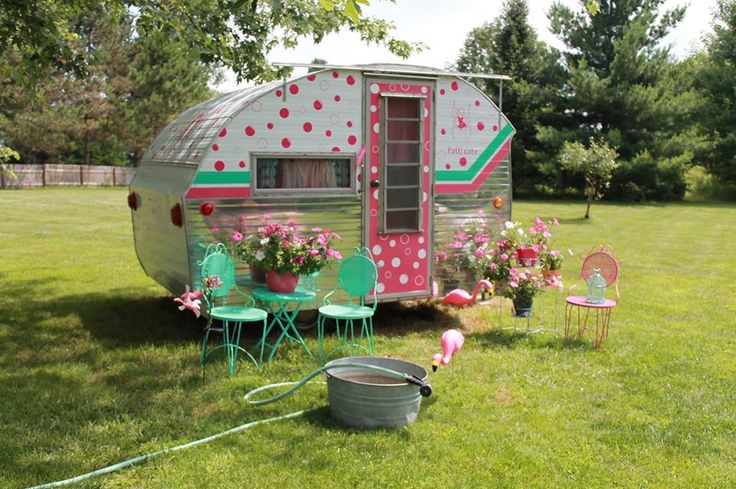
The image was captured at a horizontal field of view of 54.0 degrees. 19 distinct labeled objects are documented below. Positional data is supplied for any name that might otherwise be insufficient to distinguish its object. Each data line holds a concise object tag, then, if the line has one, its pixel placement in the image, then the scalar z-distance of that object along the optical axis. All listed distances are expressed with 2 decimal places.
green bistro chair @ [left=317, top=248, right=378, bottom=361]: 6.01
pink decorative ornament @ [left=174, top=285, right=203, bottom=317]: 5.19
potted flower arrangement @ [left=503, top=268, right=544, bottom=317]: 6.96
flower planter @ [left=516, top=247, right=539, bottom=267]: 7.33
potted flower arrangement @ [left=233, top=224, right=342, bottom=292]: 6.22
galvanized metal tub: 4.44
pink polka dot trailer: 6.38
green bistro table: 6.09
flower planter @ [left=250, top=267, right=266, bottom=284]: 6.47
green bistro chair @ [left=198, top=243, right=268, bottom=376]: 5.64
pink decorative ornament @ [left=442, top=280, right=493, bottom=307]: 6.66
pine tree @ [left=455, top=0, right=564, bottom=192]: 30.94
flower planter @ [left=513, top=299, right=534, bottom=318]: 6.98
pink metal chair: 6.62
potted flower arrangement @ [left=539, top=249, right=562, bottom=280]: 7.32
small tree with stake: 21.78
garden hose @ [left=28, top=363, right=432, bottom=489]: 3.81
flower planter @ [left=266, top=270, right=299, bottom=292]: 6.25
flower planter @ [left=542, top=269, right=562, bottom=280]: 7.26
